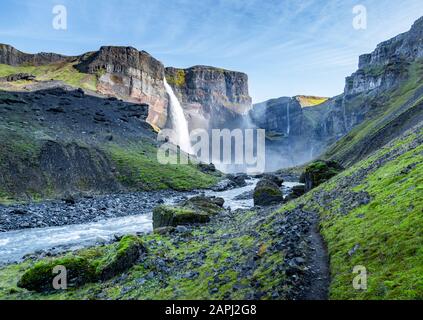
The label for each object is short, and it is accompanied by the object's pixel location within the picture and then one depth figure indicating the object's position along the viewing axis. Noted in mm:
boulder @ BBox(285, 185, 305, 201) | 42500
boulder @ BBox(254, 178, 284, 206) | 44438
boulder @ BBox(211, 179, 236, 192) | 88438
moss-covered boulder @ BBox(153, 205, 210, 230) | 31781
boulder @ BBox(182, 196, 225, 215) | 37497
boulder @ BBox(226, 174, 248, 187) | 102150
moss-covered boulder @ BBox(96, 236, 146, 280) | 18375
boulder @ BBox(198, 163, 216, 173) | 123750
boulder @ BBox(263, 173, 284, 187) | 79625
